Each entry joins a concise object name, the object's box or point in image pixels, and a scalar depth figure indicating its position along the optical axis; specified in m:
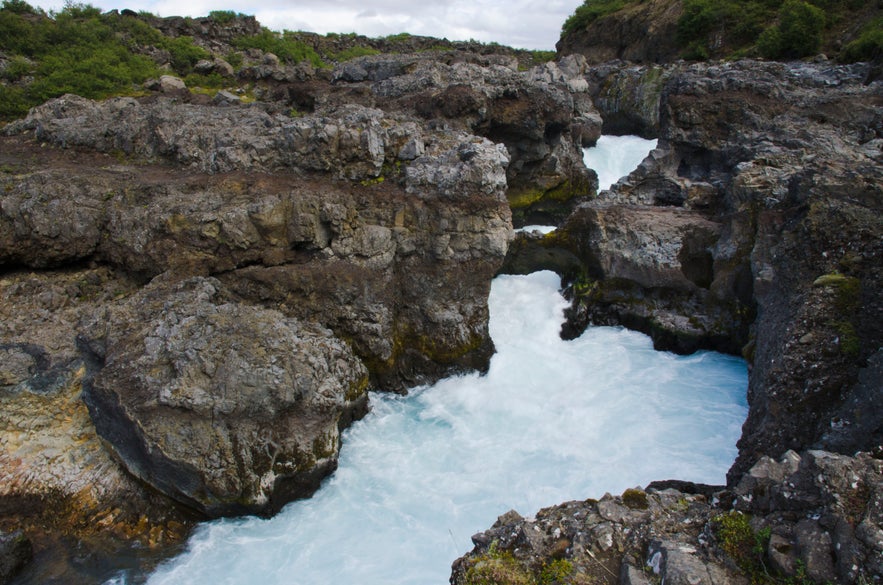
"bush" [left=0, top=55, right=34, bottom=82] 26.06
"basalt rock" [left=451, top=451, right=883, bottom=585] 5.63
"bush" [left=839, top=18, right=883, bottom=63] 26.45
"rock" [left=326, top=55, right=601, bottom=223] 19.75
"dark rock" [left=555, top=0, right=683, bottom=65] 45.94
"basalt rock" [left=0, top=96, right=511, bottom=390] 13.39
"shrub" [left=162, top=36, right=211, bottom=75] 33.84
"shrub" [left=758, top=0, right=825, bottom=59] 32.69
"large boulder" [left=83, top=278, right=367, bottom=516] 9.99
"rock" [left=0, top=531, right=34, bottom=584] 8.96
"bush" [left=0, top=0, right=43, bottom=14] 35.03
